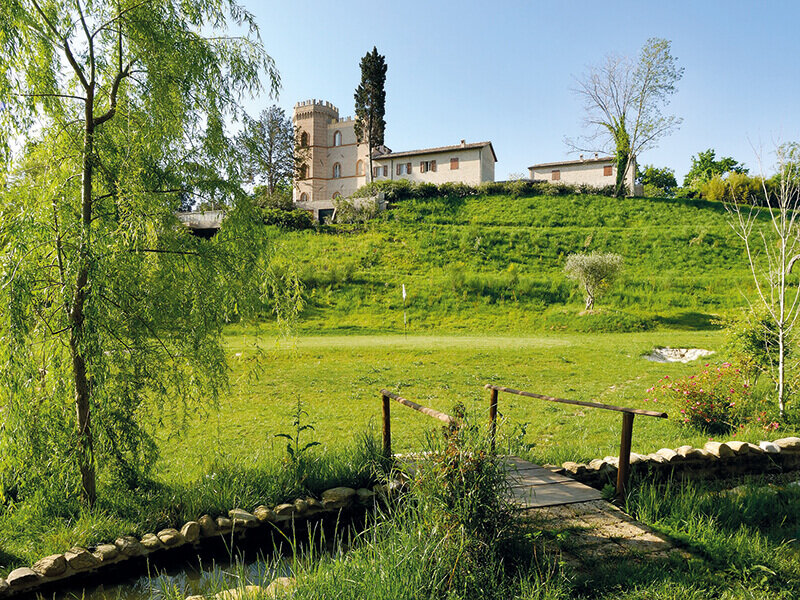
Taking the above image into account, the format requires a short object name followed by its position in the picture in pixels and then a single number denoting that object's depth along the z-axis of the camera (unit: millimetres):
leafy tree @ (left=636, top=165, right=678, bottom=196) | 71750
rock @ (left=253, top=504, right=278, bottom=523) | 5215
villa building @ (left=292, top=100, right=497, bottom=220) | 49156
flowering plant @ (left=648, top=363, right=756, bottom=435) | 8281
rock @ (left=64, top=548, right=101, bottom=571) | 4383
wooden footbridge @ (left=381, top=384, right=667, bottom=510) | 4625
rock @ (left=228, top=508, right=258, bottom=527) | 5125
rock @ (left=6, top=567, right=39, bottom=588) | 4102
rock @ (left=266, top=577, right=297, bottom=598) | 3318
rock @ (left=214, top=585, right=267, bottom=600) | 3217
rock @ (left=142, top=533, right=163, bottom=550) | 4732
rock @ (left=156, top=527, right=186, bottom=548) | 4793
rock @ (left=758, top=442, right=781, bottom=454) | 6574
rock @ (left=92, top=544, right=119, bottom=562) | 4504
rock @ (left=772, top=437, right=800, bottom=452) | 6732
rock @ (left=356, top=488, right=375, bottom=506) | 5629
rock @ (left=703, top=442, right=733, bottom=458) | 6320
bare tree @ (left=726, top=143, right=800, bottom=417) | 8234
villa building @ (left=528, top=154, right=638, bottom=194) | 48344
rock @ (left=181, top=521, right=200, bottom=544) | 4879
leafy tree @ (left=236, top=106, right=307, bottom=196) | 53031
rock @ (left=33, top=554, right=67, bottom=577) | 4254
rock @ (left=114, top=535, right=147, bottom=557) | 4637
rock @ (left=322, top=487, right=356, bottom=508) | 5504
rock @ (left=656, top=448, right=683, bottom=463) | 6105
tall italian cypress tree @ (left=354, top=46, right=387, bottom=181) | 47656
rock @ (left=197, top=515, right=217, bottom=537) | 5000
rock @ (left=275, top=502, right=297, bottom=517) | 5324
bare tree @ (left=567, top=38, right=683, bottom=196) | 42312
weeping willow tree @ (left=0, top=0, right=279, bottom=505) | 4438
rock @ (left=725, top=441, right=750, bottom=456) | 6410
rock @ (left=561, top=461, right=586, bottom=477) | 5832
